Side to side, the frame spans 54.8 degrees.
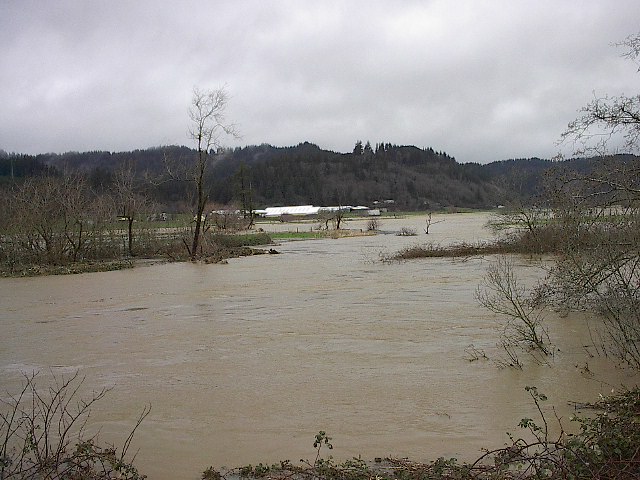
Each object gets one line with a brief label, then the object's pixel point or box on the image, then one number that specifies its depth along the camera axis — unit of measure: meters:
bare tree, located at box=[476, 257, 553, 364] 11.43
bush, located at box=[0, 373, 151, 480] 6.19
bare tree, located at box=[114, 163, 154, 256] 38.38
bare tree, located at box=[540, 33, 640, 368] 10.78
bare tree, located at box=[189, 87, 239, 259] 37.47
